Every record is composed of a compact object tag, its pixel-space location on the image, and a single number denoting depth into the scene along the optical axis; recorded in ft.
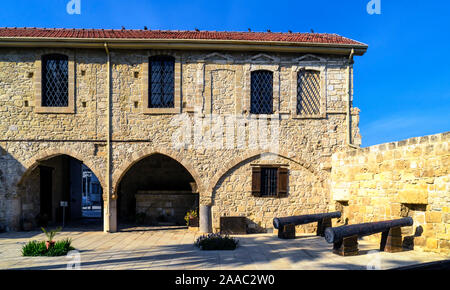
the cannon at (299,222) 26.86
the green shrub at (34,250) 22.65
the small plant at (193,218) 34.50
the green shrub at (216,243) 24.57
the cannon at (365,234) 20.56
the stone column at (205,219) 33.19
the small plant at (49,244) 22.99
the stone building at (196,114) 33.19
